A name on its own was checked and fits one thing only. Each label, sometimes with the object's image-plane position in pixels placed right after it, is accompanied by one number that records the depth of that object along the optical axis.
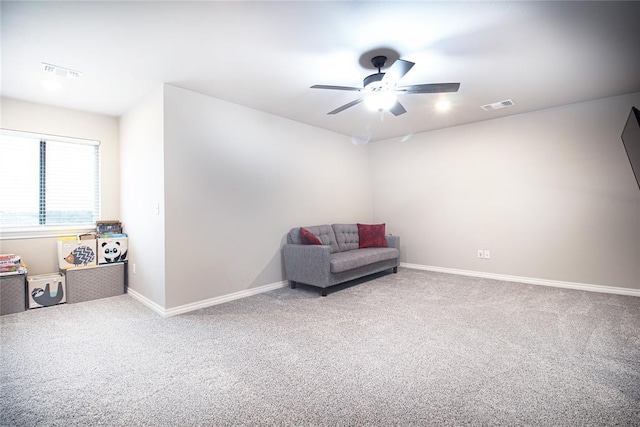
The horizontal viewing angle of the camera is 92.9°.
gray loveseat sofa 3.90
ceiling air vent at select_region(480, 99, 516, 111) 3.93
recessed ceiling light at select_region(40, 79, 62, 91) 3.14
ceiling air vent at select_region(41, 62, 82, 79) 2.82
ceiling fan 2.48
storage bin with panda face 3.95
